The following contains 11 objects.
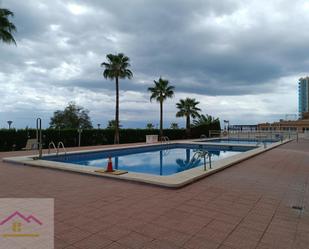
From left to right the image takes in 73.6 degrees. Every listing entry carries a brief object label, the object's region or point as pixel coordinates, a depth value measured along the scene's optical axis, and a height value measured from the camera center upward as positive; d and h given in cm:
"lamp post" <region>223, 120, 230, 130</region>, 3060 +105
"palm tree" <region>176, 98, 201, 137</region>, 2756 +286
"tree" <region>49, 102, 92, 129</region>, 2667 +145
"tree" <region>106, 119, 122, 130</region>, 3066 +95
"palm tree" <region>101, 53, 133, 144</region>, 1864 +545
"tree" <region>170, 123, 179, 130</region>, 2870 +53
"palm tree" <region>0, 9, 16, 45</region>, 1134 +567
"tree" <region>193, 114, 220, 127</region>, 2977 +145
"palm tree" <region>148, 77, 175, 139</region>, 2386 +449
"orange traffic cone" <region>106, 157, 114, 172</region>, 629 -119
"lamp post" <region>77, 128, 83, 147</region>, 1659 -39
